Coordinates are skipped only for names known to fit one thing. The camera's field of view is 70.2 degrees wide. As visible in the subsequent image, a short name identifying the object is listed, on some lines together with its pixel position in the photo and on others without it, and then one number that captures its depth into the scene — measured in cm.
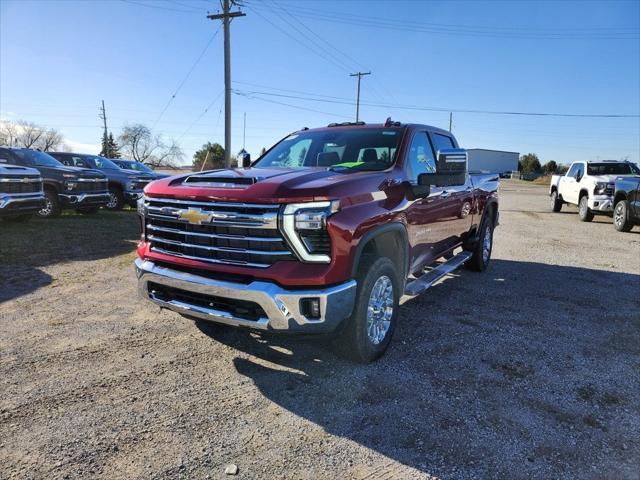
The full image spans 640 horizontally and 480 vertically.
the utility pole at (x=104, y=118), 6648
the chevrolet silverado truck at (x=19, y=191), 921
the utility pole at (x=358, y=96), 4692
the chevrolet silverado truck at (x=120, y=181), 1471
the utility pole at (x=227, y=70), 2125
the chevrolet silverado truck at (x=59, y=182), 1155
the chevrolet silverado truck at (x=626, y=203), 1172
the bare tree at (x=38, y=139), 7675
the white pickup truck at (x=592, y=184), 1374
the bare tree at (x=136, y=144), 8344
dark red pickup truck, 298
